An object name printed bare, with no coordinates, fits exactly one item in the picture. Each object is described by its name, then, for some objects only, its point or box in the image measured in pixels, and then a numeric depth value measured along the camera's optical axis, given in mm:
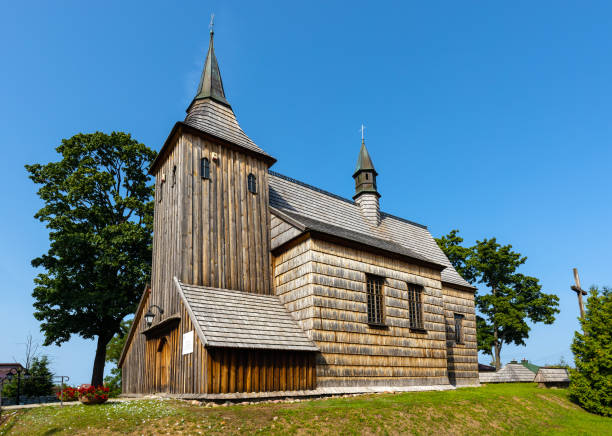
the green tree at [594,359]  18344
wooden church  14828
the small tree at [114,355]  39781
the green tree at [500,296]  41156
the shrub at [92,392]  13367
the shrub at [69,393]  14214
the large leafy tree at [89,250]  26531
